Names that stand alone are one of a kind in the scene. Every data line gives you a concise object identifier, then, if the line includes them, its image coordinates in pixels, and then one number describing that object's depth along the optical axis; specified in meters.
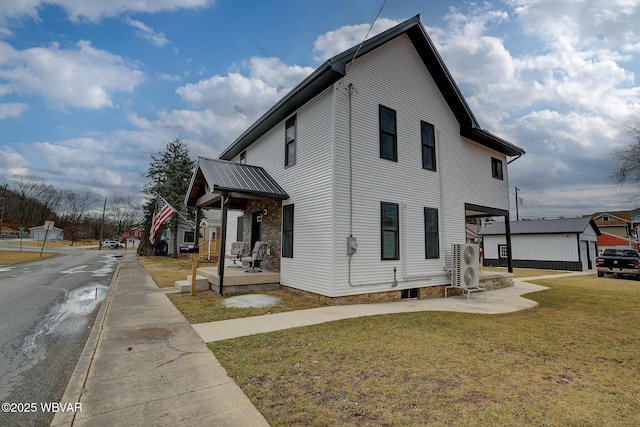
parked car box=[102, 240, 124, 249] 54.00
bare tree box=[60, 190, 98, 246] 72.81
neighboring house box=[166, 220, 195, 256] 29.44
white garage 21.53
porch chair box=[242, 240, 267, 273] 10.35
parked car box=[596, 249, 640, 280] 15.78
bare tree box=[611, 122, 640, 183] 12.30
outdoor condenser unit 9.73
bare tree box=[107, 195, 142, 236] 72.06
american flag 11.27
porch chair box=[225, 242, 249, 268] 11.79
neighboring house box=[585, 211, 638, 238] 36.03
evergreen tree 26.92
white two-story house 8.07
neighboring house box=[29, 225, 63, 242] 59.00
